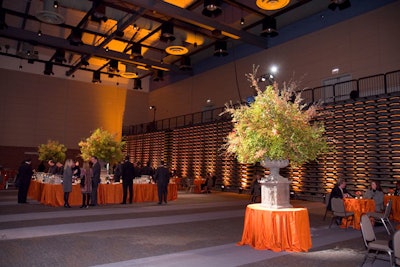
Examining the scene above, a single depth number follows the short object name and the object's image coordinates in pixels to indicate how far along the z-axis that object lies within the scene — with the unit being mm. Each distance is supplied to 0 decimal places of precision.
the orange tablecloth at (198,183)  16031
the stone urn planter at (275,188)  5191
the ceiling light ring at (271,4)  9555
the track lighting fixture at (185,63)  18281
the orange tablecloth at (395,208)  8203
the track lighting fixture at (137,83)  23566
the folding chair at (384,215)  6445
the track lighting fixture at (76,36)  14337
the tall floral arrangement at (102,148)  11078
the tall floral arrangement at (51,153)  14586
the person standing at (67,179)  9102
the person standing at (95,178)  9523
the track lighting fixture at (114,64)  19153
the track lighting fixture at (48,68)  19750
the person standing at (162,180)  10469
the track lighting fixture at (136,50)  16297
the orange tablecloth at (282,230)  4906
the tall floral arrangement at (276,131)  5086
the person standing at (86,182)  9344
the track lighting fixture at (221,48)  15312
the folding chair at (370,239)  3939
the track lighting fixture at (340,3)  9695
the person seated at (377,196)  7867
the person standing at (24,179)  10234
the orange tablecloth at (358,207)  7184
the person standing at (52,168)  12469
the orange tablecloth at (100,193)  9773
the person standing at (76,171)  10680
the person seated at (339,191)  7613
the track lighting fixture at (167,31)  13164
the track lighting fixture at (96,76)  21250
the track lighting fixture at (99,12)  12188
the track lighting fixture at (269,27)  12703
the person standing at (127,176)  10156
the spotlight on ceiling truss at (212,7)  10414
